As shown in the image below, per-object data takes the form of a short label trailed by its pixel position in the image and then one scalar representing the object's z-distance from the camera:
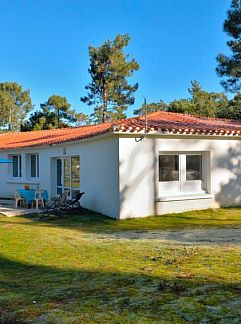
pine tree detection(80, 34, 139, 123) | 46.34
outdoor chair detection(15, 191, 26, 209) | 19.22
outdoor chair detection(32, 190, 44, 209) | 19.13
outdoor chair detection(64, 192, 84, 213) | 16.78
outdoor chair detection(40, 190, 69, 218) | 16.31
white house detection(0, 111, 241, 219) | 14.92
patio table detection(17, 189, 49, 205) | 19.34
